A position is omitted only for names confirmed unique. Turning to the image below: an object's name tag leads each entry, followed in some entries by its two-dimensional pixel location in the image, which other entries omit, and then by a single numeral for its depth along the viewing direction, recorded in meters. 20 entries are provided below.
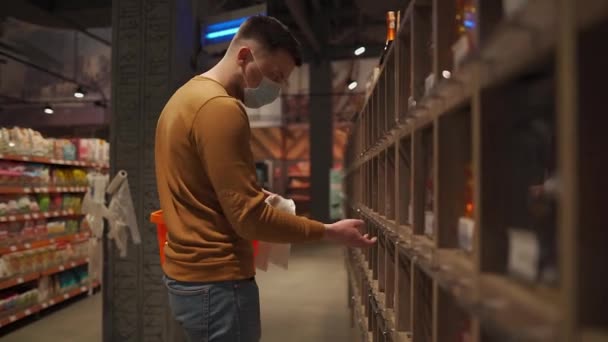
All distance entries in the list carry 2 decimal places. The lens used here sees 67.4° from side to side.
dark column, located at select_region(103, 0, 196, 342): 3.55
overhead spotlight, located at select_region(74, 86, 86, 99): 8.84
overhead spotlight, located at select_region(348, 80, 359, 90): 8.08
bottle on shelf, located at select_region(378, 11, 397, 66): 2.38
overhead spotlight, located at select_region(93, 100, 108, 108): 10.52
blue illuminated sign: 3.64
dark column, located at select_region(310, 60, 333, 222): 11.34
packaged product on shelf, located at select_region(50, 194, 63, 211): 5.30
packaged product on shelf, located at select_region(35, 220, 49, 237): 4.95
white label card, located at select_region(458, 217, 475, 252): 0.93
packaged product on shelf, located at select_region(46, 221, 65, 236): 5.16
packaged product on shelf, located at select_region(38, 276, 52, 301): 4.81
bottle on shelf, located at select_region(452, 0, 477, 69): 0.87
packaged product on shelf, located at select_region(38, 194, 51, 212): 5.08
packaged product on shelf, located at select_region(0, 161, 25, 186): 4.40
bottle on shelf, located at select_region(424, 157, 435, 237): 1.33
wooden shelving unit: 0.50
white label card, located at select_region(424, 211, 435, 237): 1.28
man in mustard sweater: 1.38
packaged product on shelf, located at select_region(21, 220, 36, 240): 4.71
